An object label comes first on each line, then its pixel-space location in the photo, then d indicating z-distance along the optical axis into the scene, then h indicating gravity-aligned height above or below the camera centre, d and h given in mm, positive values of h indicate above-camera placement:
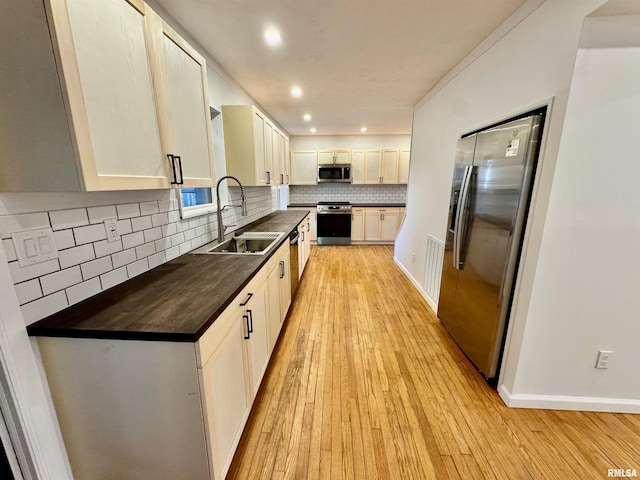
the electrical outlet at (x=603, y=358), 1555 -1036
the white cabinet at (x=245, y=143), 2602 +444
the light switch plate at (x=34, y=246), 923 -228
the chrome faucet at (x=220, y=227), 2217 -369
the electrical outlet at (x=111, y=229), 1275 -222
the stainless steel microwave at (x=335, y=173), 5863 +286
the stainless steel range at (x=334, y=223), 5840 -853
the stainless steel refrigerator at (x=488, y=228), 1550 -296
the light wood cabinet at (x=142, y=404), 959 -853
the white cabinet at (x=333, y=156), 5895 +675
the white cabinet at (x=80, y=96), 799 +315
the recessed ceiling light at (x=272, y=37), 1886 +1123
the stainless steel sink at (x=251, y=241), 2445 -547
